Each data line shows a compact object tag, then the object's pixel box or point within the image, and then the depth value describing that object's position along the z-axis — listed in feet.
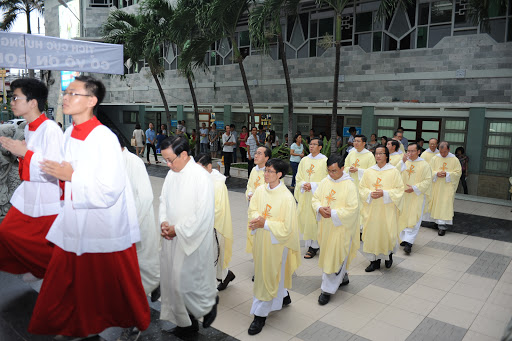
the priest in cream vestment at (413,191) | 23.55
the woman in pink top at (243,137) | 51.86
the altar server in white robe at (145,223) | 14.01
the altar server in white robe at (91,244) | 9.62
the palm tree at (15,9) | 107.14
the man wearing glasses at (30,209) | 13.23
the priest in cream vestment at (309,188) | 22.57
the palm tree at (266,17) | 39.75
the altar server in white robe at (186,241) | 11.97
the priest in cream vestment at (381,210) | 19.90
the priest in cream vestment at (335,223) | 16.49
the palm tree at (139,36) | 53.52
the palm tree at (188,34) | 47.91
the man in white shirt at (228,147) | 46.85
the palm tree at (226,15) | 42.98
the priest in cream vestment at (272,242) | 13.92
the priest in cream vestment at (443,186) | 27.17
